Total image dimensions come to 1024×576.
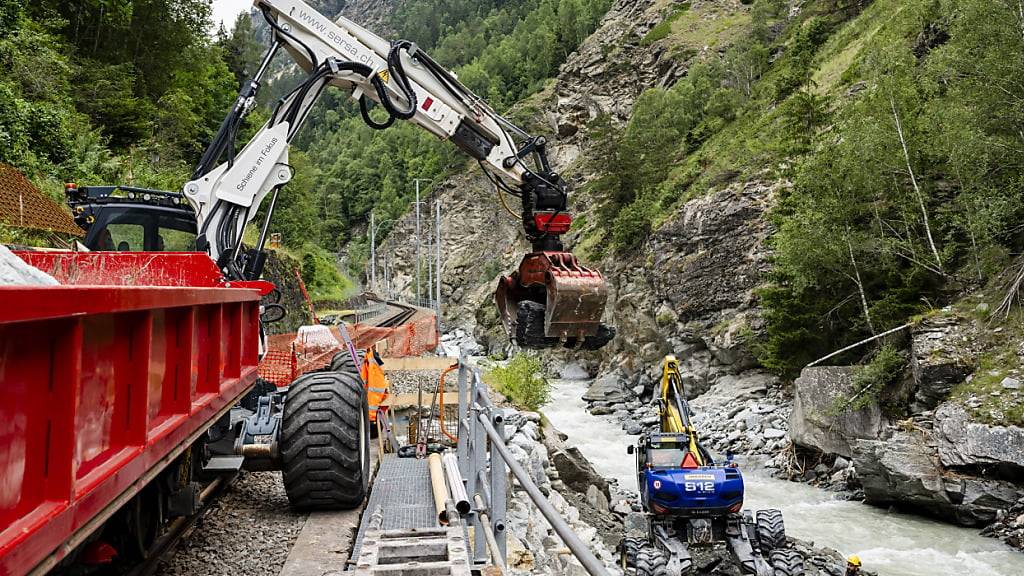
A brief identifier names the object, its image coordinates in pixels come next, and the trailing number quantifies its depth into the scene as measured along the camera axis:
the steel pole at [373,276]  65.94
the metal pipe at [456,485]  4.46
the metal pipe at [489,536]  3.90
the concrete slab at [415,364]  12.65
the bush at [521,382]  15.80
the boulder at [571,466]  12.39
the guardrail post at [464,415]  6.14
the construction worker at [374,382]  8.56
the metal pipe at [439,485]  4.48
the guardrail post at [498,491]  3.77
